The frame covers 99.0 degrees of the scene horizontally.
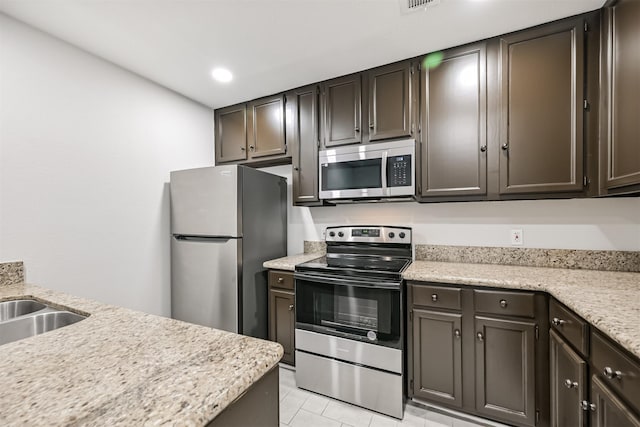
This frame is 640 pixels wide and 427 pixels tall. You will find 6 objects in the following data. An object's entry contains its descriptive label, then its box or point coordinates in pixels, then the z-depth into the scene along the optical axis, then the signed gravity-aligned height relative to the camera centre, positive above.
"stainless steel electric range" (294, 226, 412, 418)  1.71 -0.81
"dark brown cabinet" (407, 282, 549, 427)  1.48 -0.84
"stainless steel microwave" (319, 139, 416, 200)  2.01 +0.30
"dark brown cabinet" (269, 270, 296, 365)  2.18 -0.82
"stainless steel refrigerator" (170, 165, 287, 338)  2.12 -0.29
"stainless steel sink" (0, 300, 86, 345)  1.03 -0.43
